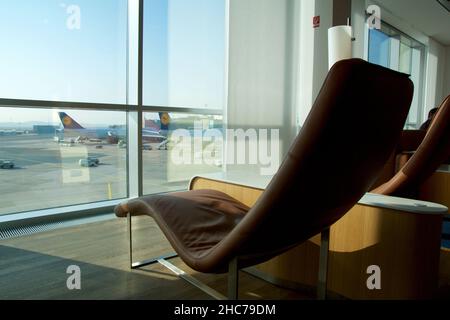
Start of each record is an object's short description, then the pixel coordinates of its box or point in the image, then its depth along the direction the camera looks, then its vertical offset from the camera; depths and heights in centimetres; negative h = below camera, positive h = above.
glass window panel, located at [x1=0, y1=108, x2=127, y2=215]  271 -24
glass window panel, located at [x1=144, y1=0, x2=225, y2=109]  348 +84
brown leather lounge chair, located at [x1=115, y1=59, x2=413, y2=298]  84 -11
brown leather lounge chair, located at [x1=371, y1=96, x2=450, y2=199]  152 -10
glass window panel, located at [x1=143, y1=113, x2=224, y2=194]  359 -19
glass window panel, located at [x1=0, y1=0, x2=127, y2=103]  262 +66
